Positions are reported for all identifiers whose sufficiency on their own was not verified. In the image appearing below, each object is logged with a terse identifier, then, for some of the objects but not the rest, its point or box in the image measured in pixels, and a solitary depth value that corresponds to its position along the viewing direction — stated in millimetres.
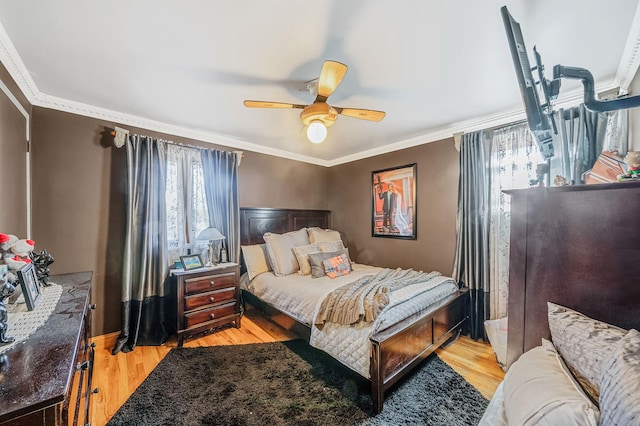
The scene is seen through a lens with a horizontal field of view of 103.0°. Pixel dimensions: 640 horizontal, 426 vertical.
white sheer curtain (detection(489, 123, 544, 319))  2582
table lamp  2913
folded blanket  1964
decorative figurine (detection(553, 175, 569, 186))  1251
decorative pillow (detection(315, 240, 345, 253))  3484
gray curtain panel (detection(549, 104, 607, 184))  2088
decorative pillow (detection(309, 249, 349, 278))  3002
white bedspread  2395
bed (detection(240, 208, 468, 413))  1797
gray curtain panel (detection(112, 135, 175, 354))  2596
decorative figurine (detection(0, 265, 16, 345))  886
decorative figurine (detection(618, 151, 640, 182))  1086
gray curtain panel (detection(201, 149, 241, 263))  3205
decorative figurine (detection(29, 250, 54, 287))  1648
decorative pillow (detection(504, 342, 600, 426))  706
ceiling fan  1638
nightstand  2645
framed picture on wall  3520
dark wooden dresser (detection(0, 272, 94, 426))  631
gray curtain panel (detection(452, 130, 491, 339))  2771
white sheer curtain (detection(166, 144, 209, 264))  2975
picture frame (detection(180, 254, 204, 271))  2784
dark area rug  1690
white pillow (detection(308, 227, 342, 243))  3775
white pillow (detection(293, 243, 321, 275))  3174
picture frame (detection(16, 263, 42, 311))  1186
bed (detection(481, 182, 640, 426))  887
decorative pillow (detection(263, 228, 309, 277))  3162
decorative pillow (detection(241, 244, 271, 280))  3273
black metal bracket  1077
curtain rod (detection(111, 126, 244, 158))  2574
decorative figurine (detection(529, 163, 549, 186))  1257
